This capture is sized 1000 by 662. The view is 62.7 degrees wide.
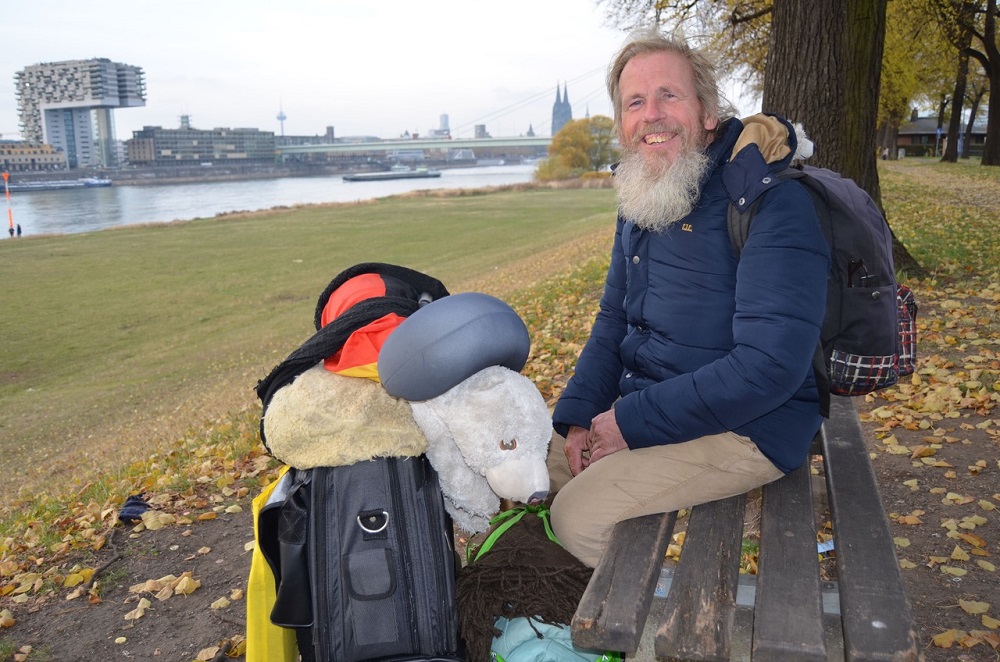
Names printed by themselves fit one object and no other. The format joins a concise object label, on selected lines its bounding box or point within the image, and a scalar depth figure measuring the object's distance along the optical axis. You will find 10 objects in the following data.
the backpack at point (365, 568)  2.30
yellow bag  2.45
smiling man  2.43
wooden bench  1.77
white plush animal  2.32
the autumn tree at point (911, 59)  14.45
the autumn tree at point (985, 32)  15.00
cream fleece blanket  2.31
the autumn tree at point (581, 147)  76.81
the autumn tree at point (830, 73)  6.77
